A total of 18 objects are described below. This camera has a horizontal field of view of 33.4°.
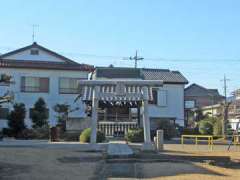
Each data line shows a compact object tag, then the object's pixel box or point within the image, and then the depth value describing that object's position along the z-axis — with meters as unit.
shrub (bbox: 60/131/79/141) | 26.98
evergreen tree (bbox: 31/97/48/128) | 33.20
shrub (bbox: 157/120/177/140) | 30.43
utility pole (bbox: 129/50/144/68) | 57.41
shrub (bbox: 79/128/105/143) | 24.02
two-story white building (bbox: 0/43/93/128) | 36.49
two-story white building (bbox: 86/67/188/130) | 42.16
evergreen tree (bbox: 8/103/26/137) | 32.05
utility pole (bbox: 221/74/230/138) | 36.21
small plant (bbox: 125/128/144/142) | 25.34
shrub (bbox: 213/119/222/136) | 37.01
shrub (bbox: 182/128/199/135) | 37.62
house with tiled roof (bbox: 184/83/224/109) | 72.52
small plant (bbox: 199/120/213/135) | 37.60
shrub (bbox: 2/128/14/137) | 31.96
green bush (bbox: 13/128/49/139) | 28.56
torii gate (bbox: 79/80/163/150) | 19.03
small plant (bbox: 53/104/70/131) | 33.69
